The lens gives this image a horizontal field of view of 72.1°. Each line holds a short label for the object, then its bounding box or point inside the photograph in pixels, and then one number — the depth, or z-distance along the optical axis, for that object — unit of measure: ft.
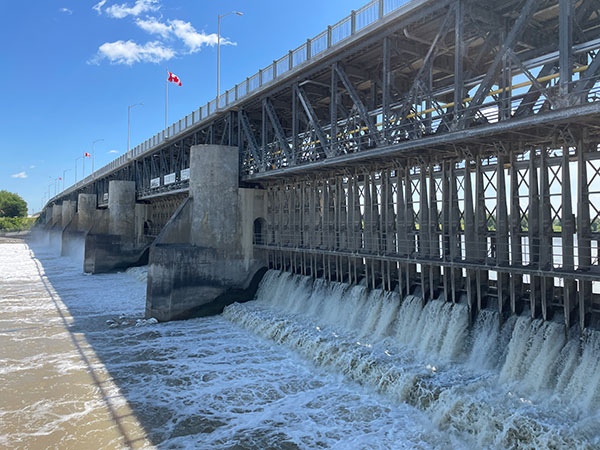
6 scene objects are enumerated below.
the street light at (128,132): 191.93
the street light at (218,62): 96.55
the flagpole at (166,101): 150.71
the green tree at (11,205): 509.76
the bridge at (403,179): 40.04
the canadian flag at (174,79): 123.43
